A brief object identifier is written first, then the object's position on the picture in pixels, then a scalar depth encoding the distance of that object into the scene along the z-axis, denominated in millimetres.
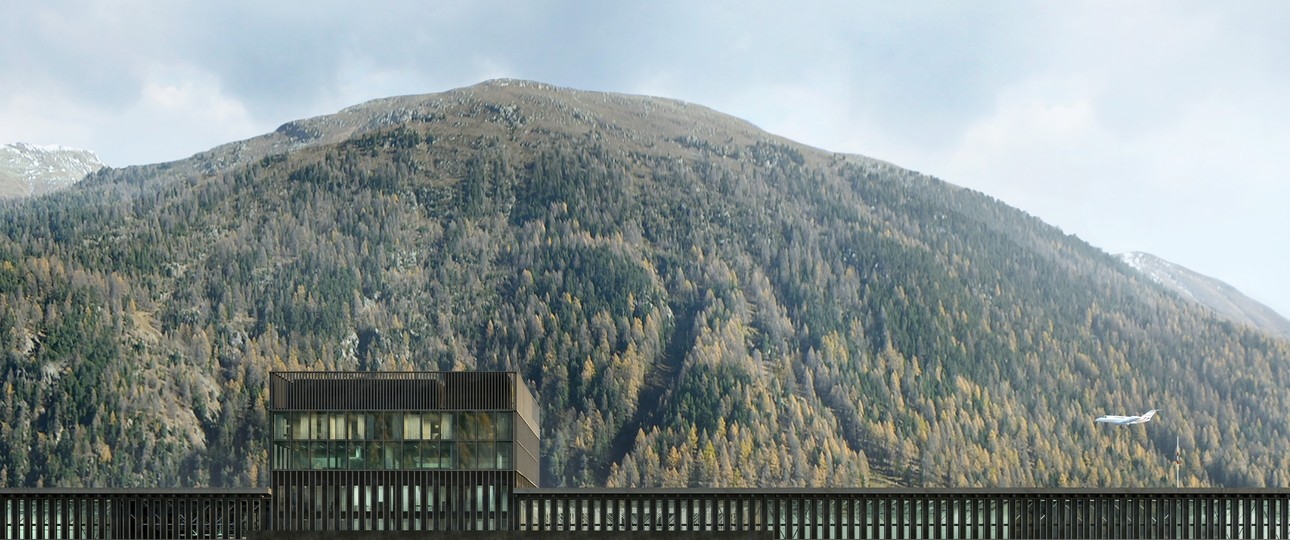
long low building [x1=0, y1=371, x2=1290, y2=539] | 144750
